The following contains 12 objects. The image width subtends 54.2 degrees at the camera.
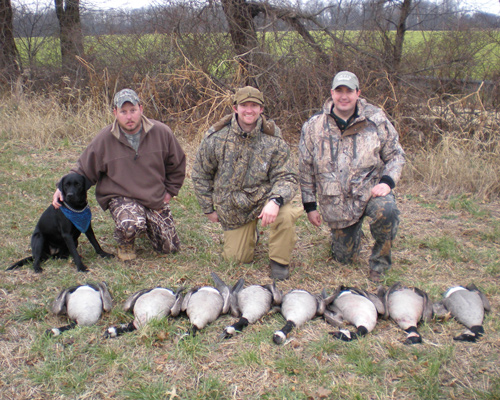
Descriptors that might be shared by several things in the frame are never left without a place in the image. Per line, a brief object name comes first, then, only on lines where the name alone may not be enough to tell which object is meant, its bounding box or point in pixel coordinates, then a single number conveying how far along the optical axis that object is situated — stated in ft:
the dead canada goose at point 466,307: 11.71
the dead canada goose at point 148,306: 11.69
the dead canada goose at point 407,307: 11.94
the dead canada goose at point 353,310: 11.71
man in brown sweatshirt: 15.31
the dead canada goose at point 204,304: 11.92
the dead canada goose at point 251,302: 12.11
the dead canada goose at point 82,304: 12.00
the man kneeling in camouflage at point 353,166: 14.58
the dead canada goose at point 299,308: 12.04
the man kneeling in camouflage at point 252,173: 14.49
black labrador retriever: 14.64
